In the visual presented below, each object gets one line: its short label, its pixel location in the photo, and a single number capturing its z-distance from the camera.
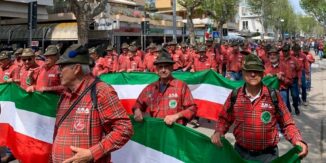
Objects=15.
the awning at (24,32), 30.77
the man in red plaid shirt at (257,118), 4.09
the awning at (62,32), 29.19
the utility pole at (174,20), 23.95
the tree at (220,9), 43.98
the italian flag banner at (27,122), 5.96
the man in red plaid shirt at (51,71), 6.55
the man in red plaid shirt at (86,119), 3.14
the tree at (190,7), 33.60
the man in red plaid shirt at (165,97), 5.11
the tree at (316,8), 32.51
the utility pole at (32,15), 12.05
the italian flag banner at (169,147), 4.07
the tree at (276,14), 64.69
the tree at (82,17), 19.38
